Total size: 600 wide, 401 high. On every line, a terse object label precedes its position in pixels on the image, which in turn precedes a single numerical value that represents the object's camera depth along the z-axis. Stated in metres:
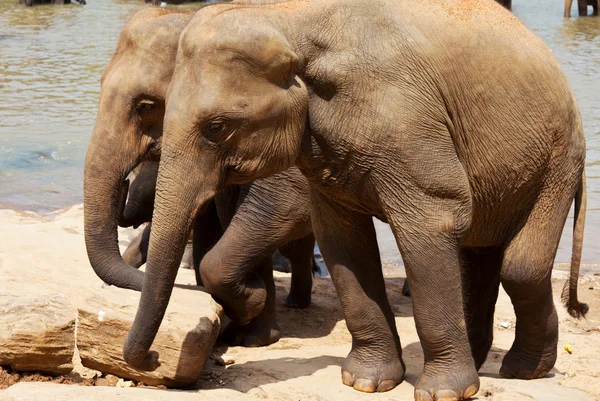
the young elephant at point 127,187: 7.75
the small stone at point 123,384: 6.72
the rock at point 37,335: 6.57
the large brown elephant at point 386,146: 5.69
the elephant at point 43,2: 46.91
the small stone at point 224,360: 7.53
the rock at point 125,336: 6.63
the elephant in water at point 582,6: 38.42
